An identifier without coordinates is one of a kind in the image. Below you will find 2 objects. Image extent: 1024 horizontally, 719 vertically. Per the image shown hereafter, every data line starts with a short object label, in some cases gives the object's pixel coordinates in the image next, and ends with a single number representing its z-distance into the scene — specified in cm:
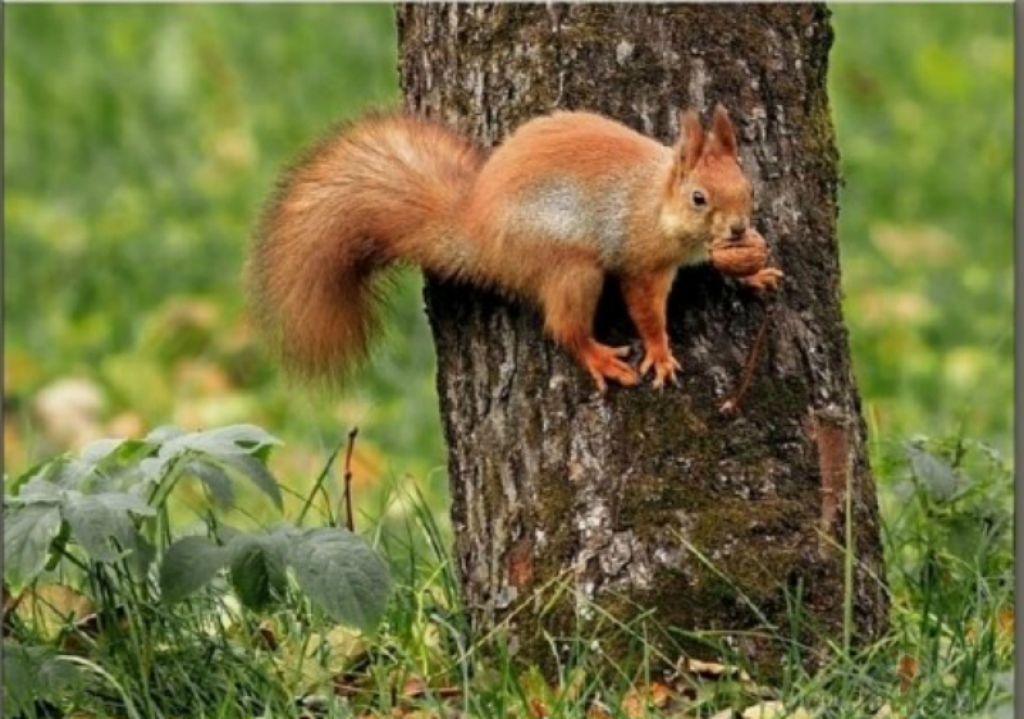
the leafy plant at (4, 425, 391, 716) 652
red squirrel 682
